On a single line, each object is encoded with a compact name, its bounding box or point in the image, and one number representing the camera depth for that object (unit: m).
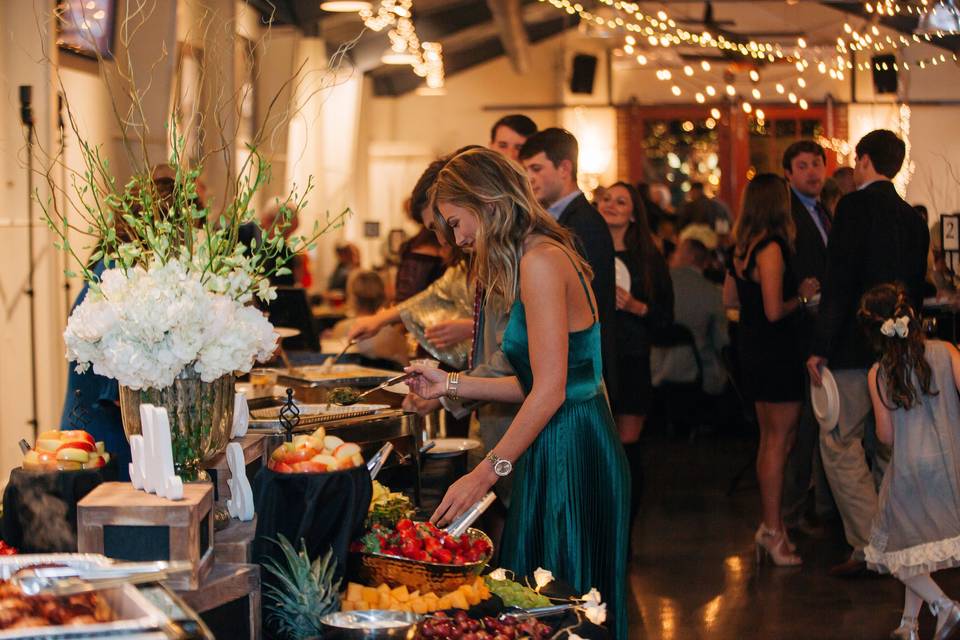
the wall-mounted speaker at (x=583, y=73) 17.70
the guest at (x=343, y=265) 13.42
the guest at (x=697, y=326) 8.57
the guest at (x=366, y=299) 5.79
